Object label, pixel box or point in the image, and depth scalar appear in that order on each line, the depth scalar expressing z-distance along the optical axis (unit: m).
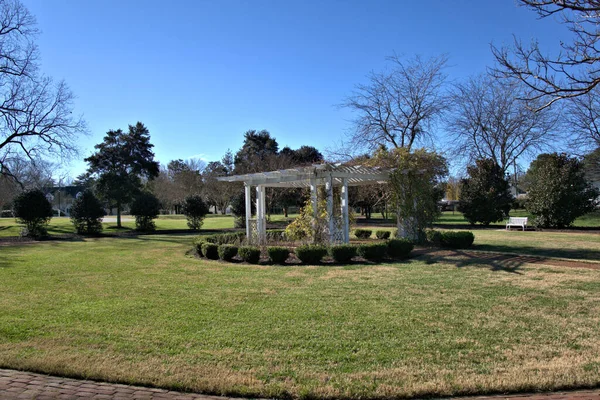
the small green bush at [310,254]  10.98
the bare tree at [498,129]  29.67
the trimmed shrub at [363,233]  18.75
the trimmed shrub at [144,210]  27.50
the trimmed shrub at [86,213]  24.89
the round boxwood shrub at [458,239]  13.74
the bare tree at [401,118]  24.08
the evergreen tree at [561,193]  22.56
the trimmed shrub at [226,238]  15.25
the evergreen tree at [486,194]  26.96
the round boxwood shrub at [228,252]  11.83
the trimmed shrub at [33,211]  22.78
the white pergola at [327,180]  12.96
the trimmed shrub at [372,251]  11.27
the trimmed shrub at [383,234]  17.68
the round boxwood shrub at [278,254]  11.10
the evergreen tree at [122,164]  30.02
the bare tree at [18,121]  25.61
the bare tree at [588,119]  26.22
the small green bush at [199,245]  13.35
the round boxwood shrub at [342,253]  11.05
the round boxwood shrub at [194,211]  29.22
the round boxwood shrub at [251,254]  11.29
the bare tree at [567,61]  6.97
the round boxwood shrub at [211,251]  12.48
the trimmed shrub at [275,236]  16.66
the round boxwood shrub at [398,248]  11.67
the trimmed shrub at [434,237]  14.27
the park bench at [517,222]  23.08
